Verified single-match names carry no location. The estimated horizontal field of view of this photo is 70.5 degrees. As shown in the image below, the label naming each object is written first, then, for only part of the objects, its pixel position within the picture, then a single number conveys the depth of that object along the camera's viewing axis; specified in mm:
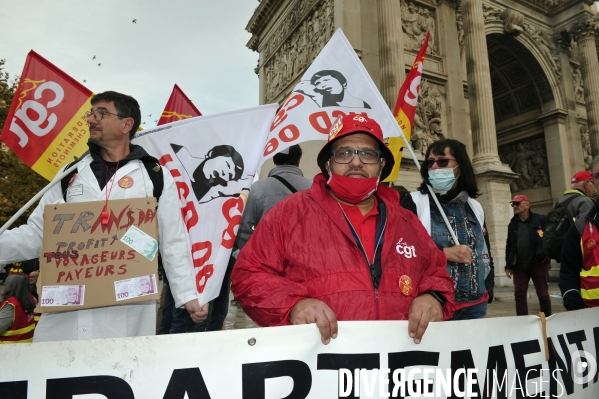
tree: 17500
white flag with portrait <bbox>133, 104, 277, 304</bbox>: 2908
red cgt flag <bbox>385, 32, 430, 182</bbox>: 3938
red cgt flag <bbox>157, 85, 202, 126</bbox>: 4633
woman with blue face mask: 2881
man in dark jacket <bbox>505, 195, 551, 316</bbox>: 6520
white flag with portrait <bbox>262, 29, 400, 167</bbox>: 3350
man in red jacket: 1681
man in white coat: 2176
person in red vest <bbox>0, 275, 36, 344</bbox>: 3790
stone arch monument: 12977
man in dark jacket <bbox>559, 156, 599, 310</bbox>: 2625
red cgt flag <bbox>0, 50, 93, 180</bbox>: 3002
